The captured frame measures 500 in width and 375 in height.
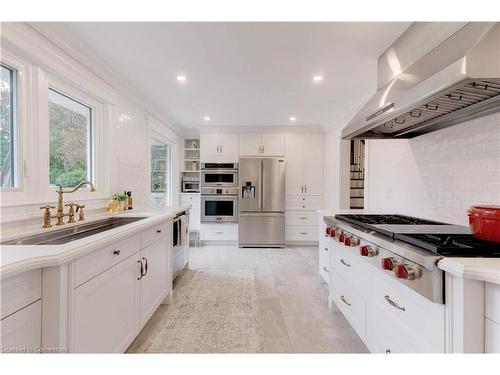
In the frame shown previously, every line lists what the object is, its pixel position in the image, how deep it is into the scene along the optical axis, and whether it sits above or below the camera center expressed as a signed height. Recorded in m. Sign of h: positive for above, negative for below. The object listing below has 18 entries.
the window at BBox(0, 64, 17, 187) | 1.58 +0.38
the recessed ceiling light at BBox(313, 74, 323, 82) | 2.58 +1.15
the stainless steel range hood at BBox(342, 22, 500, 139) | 0.98 +0.48
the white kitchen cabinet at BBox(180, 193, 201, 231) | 4.96 -0.44
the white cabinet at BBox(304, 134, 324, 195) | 4.91 +0.48
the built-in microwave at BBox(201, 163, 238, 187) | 4.85 +0.20
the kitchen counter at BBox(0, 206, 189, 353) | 0.88 -0.50
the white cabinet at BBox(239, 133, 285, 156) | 4.91 +0.83
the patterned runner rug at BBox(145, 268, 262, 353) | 1.77 -1.17
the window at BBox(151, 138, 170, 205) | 4.27 +0.25
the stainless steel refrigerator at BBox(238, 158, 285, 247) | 4.73 -0.40
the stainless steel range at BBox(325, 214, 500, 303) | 0.98 -0.29
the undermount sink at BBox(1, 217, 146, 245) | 1.42 -0.34
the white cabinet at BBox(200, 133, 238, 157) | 4.92 +0.80
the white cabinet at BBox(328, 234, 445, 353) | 1.03 -0.66
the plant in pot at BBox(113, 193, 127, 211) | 2.54 -0.15
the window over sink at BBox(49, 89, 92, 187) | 2.01 +0.39
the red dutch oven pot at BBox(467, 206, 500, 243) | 1.08 -0.16
